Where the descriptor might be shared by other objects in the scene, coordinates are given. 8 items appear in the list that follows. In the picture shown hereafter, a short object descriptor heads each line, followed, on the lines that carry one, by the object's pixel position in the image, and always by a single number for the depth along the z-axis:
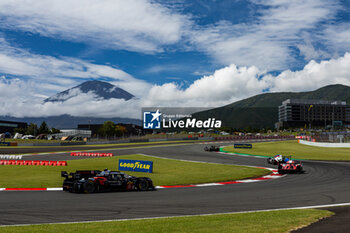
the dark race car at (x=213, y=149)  55.75
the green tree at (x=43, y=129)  168.23
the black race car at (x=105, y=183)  17.28
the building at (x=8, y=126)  170.19
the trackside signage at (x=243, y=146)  62.97
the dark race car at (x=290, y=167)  27.08
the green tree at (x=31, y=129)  160.32
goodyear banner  27.46
